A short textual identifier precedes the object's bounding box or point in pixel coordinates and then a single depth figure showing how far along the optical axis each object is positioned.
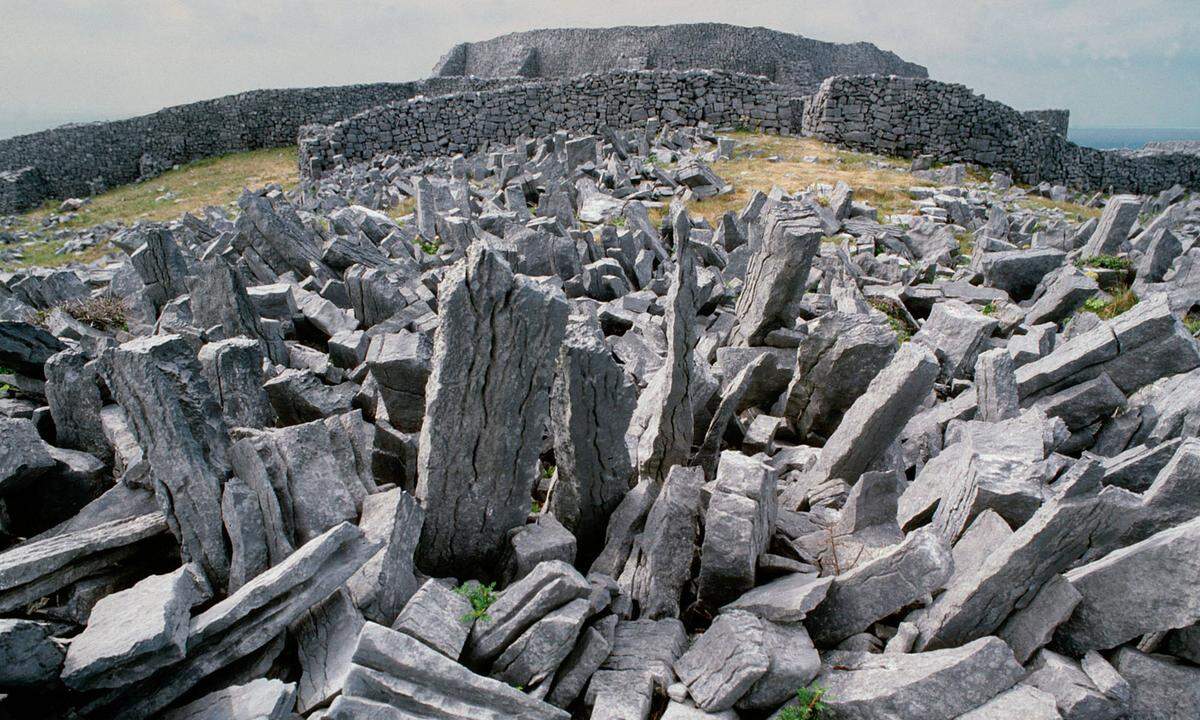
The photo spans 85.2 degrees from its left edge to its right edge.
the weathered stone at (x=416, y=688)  2.64
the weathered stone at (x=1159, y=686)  2.92
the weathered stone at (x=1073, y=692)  2.86
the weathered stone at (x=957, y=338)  6.66
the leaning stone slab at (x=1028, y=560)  3.12
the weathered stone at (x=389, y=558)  3.21
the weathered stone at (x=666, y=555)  3.51
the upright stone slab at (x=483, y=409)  3.37
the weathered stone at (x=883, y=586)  3.24
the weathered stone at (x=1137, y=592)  3.02
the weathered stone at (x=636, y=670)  2.94
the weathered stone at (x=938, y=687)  2.87
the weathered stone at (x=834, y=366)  5.39
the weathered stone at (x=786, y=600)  3.18
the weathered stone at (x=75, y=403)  4.50
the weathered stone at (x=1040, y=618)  3.14
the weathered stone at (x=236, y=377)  4.18
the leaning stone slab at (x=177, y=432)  3.34
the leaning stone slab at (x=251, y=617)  2.62
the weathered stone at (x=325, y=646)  2.81
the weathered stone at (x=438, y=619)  2.93
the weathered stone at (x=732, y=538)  3.41
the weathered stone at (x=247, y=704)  2.53
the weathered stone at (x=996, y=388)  5.12
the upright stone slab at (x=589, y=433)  3.86
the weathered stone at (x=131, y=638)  2.46
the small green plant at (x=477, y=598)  3.10
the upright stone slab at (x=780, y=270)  6.27
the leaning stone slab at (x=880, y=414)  4.51
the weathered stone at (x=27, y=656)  2.36
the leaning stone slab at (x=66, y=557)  2.99
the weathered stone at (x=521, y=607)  3.03
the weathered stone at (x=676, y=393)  4.34
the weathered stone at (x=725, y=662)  2.86
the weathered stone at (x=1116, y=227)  9.95
